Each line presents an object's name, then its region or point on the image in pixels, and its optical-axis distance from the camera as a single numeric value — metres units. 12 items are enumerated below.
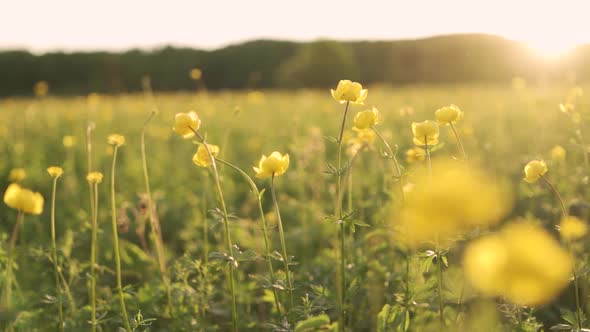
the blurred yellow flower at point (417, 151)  1.49
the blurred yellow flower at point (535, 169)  1.30
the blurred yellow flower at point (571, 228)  1.04
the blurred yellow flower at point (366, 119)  1.36
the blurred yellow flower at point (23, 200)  1.12
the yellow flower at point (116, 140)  1.46
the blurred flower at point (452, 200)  0.53
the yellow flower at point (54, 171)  1.42
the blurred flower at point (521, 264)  0.50
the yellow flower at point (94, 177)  1.48
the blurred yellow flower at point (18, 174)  2.21
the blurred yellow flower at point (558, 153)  2.16
